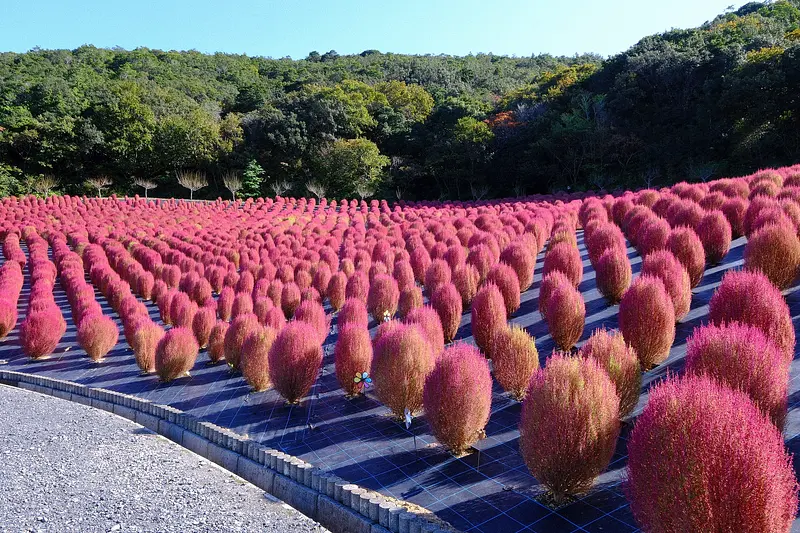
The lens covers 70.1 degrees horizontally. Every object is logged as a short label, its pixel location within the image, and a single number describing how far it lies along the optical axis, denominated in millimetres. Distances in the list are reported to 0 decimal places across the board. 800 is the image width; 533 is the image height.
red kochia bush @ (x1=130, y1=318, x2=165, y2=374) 9977
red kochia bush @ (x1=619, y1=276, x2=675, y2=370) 6496
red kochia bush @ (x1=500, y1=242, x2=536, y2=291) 10969
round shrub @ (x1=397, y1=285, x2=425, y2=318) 9773
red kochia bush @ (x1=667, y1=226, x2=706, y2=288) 9039
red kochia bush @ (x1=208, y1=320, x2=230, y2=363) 10023
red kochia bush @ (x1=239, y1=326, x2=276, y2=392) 8320
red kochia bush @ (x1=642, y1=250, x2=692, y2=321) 7562
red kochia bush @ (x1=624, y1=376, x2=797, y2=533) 3023
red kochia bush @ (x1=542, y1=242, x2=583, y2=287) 10031
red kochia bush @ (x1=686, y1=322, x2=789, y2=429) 4438
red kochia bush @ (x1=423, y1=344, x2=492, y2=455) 5516
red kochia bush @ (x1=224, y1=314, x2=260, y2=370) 9273
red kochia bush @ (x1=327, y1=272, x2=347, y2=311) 12203
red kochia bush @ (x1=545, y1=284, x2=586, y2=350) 7695
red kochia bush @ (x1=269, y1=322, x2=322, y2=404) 7598
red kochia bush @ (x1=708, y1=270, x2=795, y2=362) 5555
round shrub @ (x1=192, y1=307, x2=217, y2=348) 10797
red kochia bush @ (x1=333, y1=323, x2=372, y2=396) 7531
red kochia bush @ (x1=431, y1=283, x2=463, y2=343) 8938
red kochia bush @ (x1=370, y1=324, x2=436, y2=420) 6492
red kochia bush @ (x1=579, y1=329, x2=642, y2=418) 5188
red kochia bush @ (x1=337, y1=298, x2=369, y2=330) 8859
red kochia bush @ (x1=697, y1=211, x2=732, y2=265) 10453
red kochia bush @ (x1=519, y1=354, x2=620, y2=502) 4363
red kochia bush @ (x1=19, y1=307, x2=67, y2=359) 11336
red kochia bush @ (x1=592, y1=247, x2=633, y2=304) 9258
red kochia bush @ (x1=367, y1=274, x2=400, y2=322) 10664
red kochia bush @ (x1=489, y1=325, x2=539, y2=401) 6426
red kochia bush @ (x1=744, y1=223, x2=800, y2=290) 7902
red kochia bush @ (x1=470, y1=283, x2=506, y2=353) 8109
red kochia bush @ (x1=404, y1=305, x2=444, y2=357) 7398
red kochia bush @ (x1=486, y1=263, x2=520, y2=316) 9703
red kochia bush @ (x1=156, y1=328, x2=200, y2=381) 9266
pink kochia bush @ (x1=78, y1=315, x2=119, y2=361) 10789
